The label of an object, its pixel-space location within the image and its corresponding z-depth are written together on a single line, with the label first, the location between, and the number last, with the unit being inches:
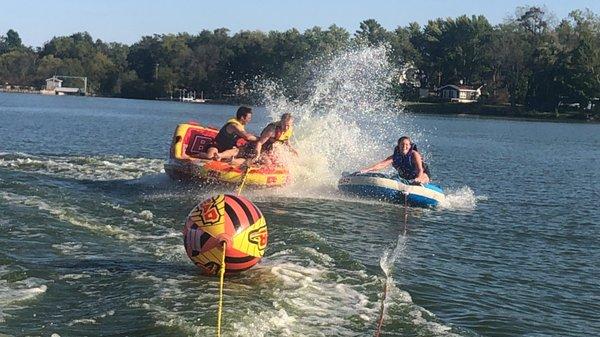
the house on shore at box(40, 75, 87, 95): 5511.8
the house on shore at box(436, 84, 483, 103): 3932.1
